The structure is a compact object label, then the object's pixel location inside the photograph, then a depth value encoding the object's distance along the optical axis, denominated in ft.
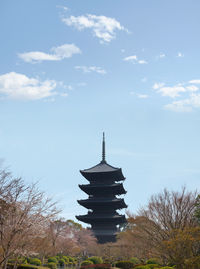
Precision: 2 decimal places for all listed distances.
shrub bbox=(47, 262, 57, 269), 123.27
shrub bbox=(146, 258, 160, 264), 113.89
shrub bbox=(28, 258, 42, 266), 122.21
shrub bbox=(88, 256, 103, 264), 127.54
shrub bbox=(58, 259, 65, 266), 146.54
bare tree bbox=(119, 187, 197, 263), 91.56
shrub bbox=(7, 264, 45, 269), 84.29
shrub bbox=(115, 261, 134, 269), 113.70
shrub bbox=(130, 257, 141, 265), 131.37
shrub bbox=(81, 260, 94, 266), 120.99
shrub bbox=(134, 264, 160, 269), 87.72
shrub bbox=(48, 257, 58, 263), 136.87
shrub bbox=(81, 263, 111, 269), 111.98
